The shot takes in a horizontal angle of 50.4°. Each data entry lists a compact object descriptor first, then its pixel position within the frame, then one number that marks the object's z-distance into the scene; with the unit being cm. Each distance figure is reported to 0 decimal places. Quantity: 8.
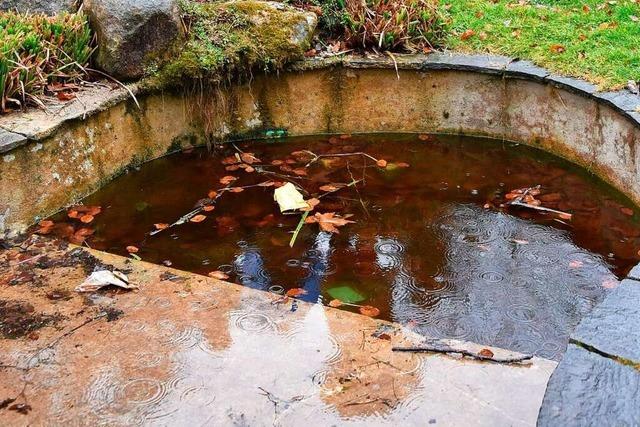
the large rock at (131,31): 483
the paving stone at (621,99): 457
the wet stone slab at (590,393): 156
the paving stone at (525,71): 521
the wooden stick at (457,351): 266
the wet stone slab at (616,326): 173
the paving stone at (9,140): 393
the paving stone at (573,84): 488
